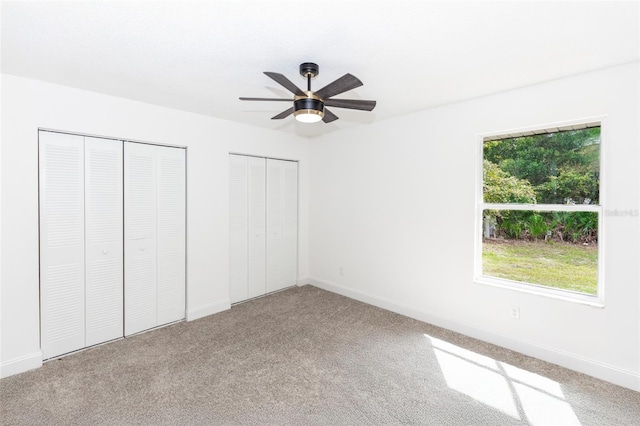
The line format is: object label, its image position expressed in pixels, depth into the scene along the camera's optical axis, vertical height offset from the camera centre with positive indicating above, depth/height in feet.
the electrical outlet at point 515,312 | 9.36 -3.18
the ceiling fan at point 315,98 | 6.45 +2.64
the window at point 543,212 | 8.50 -0.04
